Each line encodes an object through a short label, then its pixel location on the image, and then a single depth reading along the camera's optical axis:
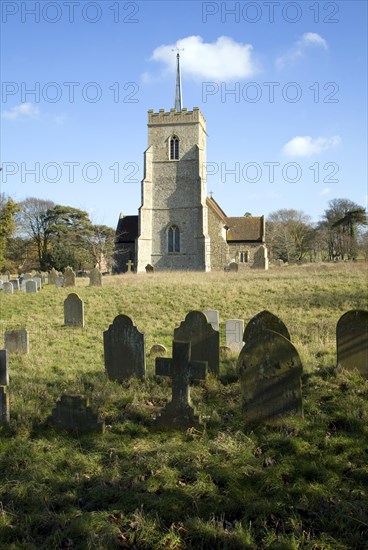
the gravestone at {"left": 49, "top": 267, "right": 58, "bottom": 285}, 22.49
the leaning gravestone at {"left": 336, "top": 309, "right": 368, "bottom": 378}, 6.07
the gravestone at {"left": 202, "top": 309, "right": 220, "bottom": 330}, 9.75
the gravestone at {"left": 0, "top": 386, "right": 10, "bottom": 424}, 5.22
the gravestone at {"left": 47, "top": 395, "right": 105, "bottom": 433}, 5.02
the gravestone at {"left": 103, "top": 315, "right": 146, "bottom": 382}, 6.70
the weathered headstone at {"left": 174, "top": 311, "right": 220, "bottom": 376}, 6.80
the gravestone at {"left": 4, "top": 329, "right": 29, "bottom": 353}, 8.77
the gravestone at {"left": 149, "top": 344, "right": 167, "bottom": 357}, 8.20
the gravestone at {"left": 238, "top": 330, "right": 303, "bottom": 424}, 4.85
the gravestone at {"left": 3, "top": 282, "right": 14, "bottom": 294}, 18.76
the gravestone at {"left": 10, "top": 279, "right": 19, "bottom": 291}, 20.91
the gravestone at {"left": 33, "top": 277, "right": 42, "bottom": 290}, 19.54
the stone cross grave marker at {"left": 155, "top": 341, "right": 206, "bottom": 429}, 4.98
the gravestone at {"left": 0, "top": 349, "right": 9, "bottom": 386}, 5.89
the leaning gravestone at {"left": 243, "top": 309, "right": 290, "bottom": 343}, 6.54
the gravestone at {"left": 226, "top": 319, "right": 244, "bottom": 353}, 8.87
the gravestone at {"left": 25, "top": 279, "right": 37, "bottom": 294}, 18.48
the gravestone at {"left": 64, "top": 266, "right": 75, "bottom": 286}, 20.52
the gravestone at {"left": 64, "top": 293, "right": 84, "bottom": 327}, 11.88
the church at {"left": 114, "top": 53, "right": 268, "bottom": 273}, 35.47
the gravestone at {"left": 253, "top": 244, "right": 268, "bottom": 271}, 32.88
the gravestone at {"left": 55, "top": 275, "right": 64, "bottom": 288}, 20.80
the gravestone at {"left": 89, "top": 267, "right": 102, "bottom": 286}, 19.70
